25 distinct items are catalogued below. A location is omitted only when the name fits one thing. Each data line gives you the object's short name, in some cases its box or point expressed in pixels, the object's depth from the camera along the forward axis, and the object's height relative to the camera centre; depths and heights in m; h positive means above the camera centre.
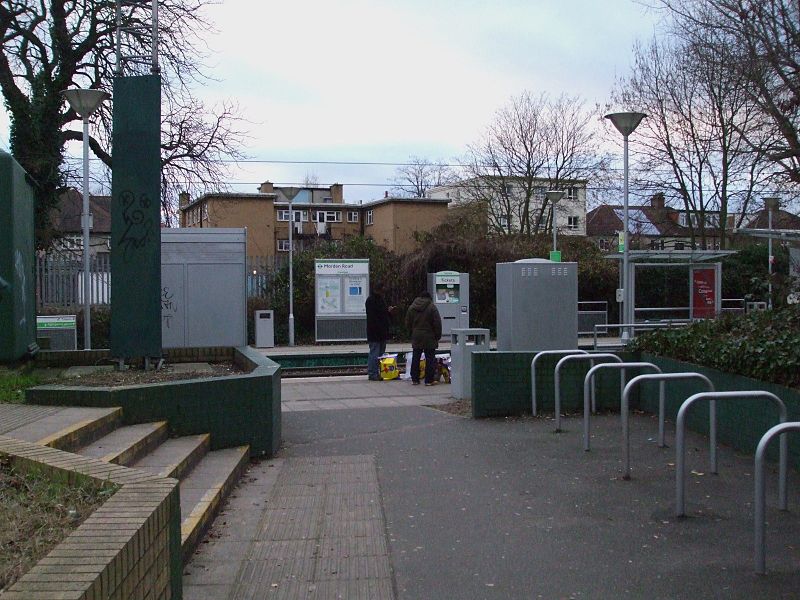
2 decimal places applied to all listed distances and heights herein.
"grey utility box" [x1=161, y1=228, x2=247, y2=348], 17.66 -0.02
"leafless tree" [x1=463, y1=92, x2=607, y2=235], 41.09 +5.21
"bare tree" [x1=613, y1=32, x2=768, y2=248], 26.03 +4.58
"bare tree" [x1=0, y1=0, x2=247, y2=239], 23.59 +5.61
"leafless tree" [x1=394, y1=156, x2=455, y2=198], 71.06 +8.20
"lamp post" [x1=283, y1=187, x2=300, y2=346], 26.49 +2.83
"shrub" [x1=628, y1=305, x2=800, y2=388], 8.20 -0.69
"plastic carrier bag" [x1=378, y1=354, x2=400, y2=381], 17.06 -1.69
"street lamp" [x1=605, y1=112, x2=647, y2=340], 16.17 +3.07
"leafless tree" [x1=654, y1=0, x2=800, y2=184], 14.52 +4.11
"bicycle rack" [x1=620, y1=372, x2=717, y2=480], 7.28 -1.20
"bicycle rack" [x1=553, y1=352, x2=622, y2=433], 9.57 -1.08
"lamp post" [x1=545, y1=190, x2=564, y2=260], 27.58 +2.88
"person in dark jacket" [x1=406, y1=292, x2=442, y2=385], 15.58 -0.80
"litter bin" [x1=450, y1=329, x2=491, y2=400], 13.18 -1.18
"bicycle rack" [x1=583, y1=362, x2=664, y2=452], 8.38 -1.04
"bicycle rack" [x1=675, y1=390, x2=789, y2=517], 6.18 -1.24
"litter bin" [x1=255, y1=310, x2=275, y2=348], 26.05 -1.30
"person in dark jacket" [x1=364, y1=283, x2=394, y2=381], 17.12 -0.89
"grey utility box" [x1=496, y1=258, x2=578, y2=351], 12.33 -0.32
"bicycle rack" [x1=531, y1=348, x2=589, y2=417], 10.73 -1.04
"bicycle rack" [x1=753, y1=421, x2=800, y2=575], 5.05 -1.31
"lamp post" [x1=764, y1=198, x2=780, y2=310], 24.69 +2.27
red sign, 22.39 -0.28
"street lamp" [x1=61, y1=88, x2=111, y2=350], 15.82 +3.41
